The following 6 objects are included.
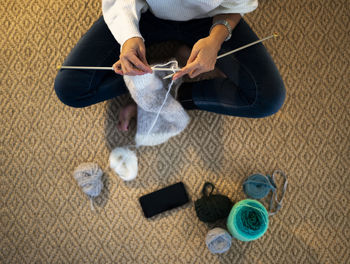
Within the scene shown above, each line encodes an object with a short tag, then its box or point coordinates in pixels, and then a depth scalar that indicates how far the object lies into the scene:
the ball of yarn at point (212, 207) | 0.84
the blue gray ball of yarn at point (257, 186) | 0.86
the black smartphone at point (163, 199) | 0.88
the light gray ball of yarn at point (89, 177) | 0.86
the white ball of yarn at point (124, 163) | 0.87
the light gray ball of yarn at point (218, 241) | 0.84
